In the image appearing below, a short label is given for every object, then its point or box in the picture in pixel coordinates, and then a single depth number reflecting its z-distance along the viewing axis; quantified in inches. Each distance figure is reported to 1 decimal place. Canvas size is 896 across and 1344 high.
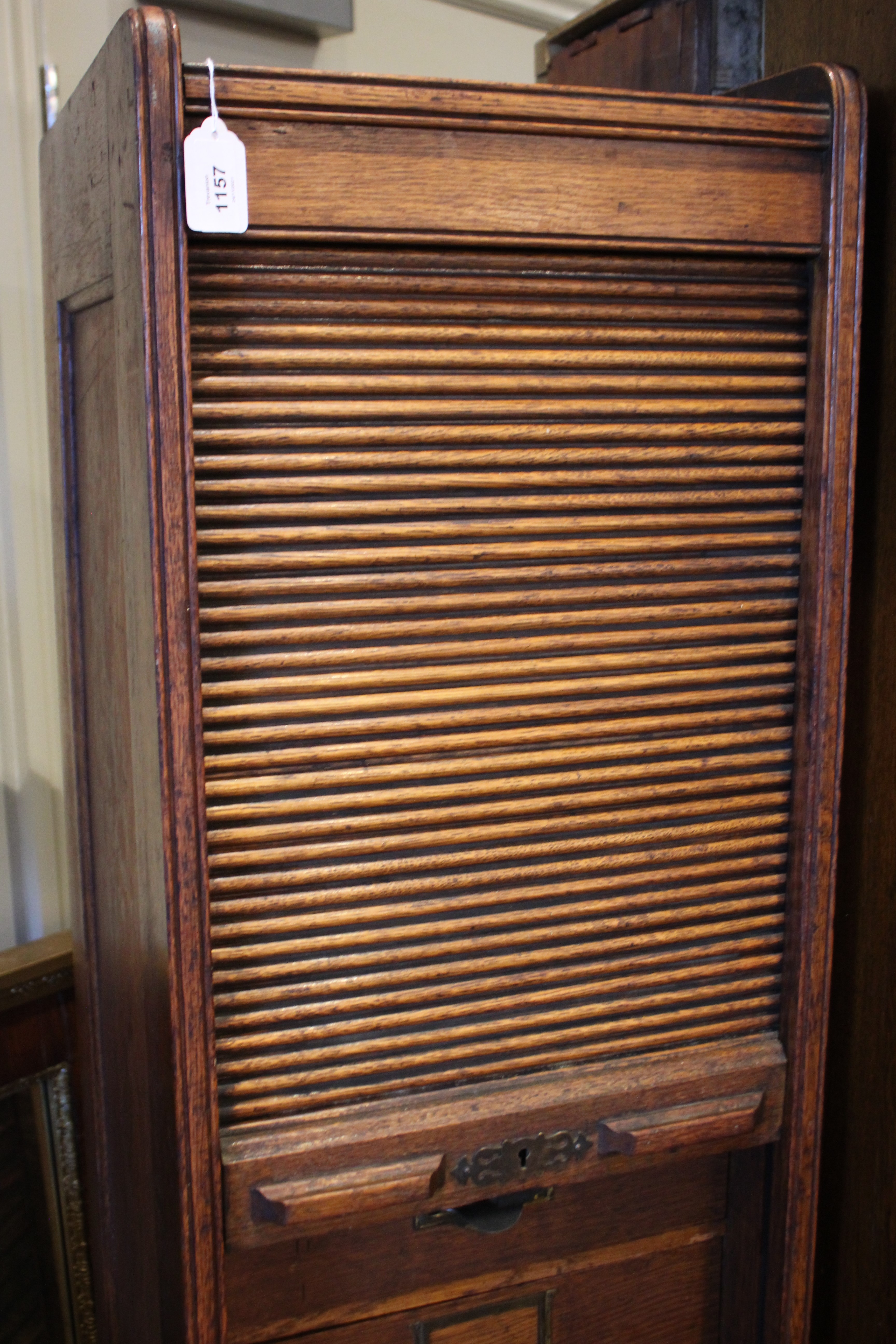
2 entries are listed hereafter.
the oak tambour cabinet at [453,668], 32.9
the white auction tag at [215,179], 30.6
